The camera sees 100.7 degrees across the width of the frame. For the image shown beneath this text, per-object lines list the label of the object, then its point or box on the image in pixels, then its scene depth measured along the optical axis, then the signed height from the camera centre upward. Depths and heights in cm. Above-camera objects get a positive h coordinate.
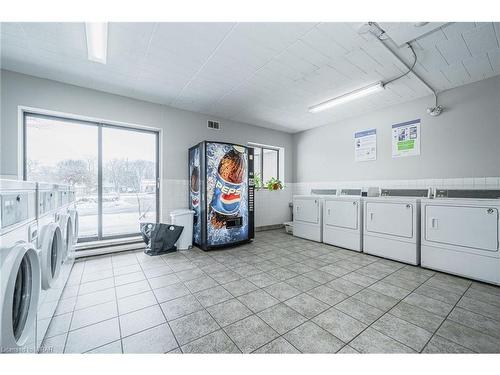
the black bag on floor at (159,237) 352 -84
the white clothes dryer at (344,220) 369 -62
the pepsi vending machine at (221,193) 369 -11
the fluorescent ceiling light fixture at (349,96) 321 +155
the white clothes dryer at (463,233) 244 -60
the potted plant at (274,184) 567 +10
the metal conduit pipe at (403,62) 209 +160
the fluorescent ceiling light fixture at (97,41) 210 +164
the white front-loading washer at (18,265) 85 -36
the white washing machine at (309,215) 432 -61
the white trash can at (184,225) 381 -70
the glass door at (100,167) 321 +37
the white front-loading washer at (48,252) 134 -47
